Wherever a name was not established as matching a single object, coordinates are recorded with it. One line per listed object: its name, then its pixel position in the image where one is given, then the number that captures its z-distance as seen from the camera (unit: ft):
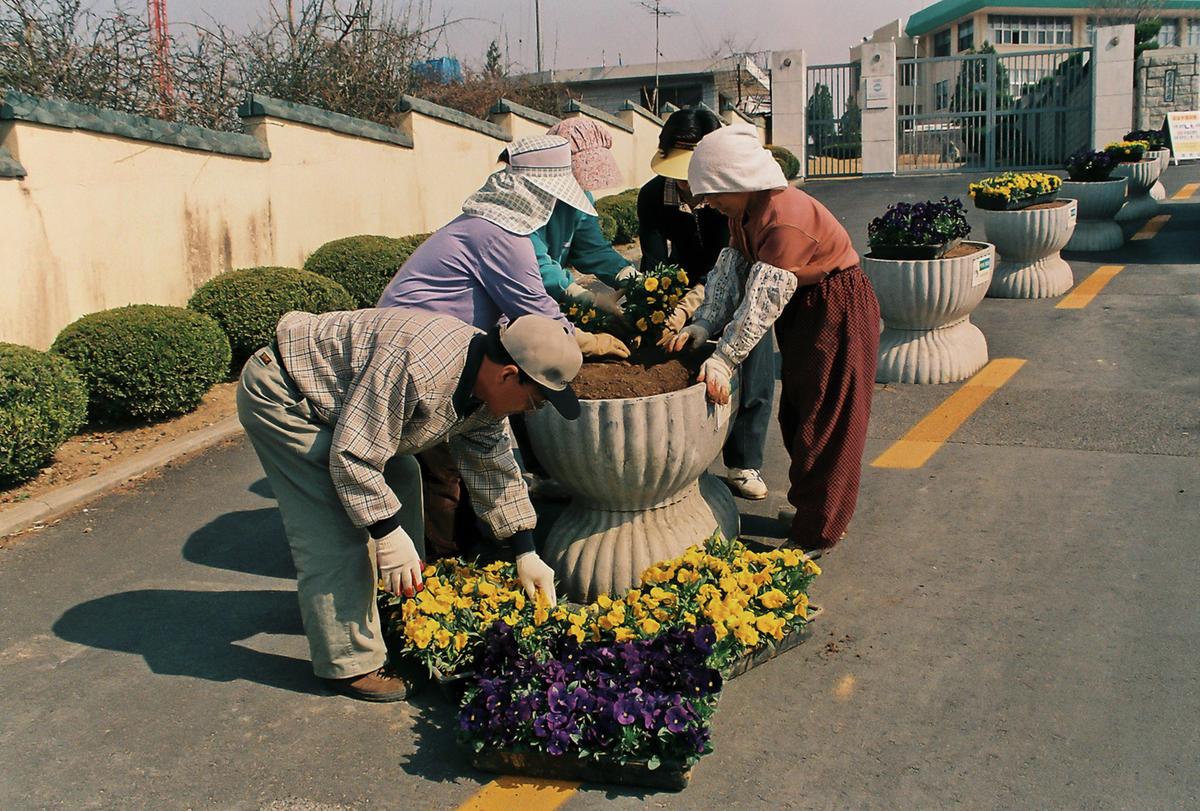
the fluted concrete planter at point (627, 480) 12.87
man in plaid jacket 10.34
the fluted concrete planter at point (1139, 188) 46.03
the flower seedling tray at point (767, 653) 11.91
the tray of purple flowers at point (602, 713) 10.05
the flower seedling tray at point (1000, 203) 31.56
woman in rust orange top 13.55
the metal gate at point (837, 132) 81.82
